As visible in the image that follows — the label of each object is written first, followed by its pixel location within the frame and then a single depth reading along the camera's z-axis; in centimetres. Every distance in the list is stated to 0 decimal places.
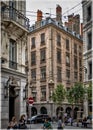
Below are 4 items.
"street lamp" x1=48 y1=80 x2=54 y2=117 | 1796
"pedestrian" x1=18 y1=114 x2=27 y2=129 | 703
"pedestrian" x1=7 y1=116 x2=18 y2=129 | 632
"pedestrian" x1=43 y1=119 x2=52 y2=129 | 675
